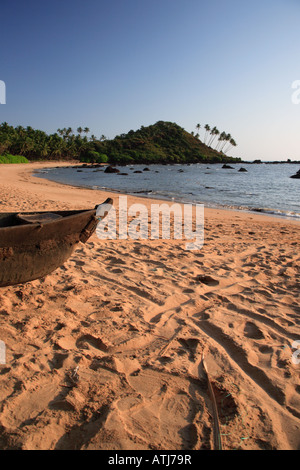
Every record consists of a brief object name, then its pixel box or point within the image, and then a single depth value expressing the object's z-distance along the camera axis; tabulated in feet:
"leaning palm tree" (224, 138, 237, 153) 394.75
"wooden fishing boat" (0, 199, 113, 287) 9.13
